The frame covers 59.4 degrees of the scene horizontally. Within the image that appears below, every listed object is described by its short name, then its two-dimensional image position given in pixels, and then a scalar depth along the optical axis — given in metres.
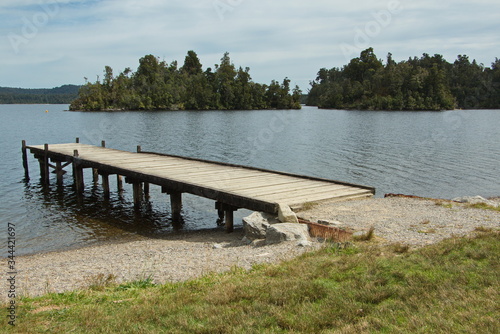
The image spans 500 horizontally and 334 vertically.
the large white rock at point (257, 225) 10.89
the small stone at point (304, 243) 9.13
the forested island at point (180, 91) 139.50
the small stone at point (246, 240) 11.08
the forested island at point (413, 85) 133.12
